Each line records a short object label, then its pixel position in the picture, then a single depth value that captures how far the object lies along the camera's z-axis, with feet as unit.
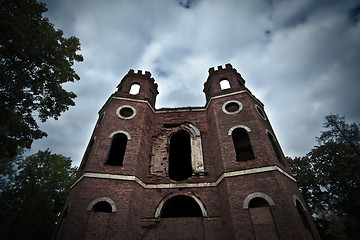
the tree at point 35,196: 47.19
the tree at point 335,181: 53.88
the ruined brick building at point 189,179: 27.50
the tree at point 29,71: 22.54
